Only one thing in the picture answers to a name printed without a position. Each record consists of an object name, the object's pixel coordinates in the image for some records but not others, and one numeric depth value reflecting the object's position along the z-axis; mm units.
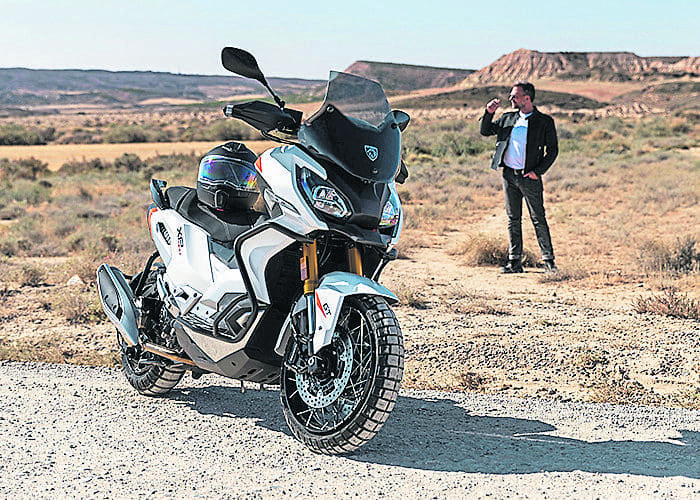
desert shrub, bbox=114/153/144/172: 35562
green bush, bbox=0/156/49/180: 31578
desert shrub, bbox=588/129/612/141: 44219
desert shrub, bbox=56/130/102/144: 61250
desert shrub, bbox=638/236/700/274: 10734
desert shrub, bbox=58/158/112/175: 35356
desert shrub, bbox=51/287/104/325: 8805
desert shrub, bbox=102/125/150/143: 60797
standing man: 10234
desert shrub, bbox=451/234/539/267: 11859
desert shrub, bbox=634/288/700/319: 8086
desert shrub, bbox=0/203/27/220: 18853
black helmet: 5090
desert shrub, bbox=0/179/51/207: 21859
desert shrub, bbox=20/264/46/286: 10695
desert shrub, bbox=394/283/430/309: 9078
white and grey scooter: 4070
